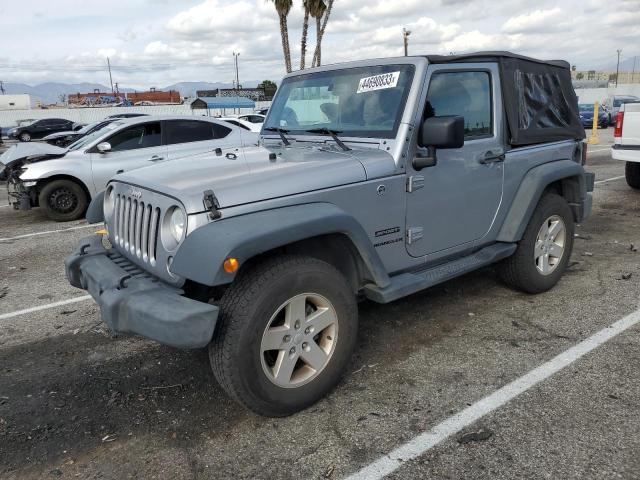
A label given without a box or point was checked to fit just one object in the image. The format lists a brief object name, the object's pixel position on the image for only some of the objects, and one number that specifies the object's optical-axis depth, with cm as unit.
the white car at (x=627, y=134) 859
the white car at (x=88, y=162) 856
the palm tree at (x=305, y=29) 2562
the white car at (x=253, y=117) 1832
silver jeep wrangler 265
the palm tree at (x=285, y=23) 2509
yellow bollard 1962
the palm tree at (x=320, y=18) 2623
